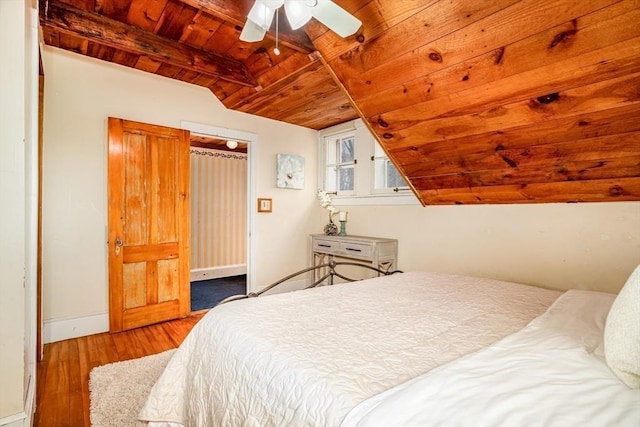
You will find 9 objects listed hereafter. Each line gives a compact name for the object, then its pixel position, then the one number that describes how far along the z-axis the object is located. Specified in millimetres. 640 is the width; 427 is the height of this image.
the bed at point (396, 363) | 675
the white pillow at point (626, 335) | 731
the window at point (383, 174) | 3622
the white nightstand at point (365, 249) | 3365
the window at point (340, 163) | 4223
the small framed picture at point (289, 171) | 4168
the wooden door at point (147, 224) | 2920
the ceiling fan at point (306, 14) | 1520
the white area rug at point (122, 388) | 1713
